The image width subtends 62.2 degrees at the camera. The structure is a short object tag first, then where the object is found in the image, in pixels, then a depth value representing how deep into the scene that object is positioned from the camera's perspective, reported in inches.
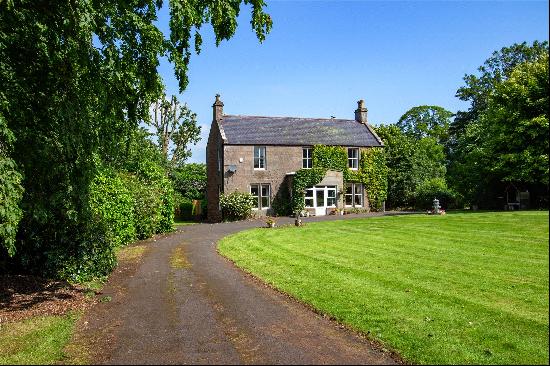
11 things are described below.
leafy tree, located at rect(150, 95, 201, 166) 2142.0
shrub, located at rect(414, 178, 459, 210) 1642.3
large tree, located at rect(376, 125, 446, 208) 1791.3
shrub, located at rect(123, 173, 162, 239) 952.9
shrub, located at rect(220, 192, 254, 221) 1471.5
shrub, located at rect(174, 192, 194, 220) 1856.5
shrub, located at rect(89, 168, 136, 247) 751.1
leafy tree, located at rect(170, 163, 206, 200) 1990.7
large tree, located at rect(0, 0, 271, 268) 347.9
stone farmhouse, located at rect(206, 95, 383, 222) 1579.7
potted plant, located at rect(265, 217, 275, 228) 1162.0
